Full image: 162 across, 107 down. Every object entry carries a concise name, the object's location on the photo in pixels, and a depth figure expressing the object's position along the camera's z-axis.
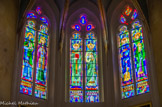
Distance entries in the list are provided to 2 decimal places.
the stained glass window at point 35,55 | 10.23
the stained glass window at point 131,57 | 10.30
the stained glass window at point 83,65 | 10.77
